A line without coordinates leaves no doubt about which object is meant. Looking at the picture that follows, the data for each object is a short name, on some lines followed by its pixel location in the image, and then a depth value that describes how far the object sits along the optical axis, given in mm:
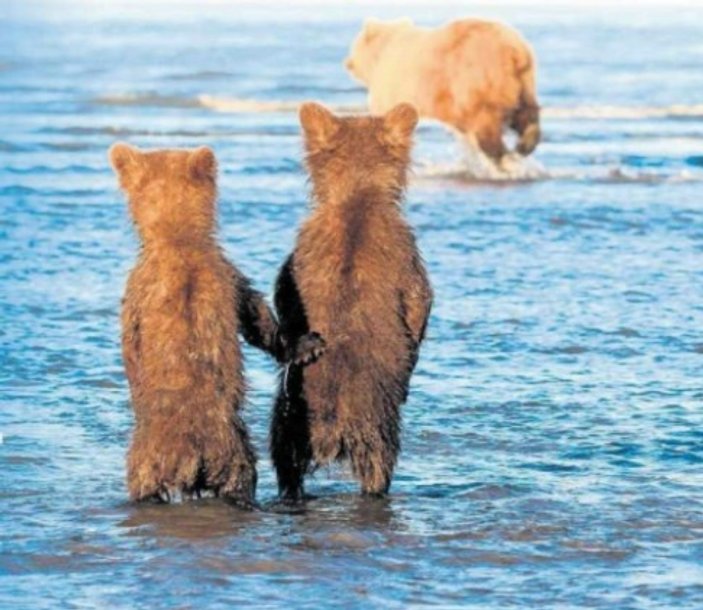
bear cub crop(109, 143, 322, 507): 14937
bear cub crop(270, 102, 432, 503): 15484
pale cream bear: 40500
